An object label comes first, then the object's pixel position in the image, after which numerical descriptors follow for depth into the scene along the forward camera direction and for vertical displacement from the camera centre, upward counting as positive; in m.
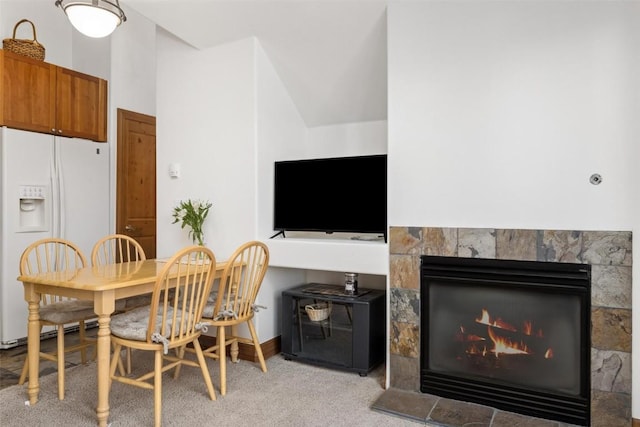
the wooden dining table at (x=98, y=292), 2.19 -0.43
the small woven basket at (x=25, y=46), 3.48 +1.32
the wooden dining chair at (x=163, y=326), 2.22 -0.62
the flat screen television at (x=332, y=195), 2.98 +0.12
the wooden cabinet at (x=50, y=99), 3.43 +0.95
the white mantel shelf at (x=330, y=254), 2.75 -0.29
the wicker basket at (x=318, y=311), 3.15 -0.72
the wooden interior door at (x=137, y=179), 4.66 +0.35
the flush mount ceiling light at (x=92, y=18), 2.28 +1.02
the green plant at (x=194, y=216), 3.29 -0.04
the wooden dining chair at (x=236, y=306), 2.68 -0.61
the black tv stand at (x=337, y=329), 2.96 -0.84
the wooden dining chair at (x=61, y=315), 2.58 -0.65
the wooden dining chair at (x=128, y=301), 3.03 -0.65
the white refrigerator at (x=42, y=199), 3.49 +0.10
